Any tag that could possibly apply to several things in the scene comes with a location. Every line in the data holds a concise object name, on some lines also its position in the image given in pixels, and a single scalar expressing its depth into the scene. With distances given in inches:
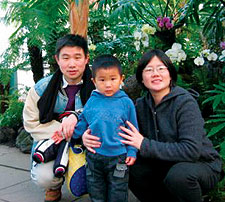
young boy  83.1
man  97.3
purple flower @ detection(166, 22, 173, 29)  140.1
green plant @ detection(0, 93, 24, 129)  201.2
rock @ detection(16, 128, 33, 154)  171.6
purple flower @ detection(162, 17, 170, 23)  140.5
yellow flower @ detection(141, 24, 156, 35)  135.2
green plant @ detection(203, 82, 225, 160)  100.0
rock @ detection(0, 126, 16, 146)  198.4
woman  79.8
